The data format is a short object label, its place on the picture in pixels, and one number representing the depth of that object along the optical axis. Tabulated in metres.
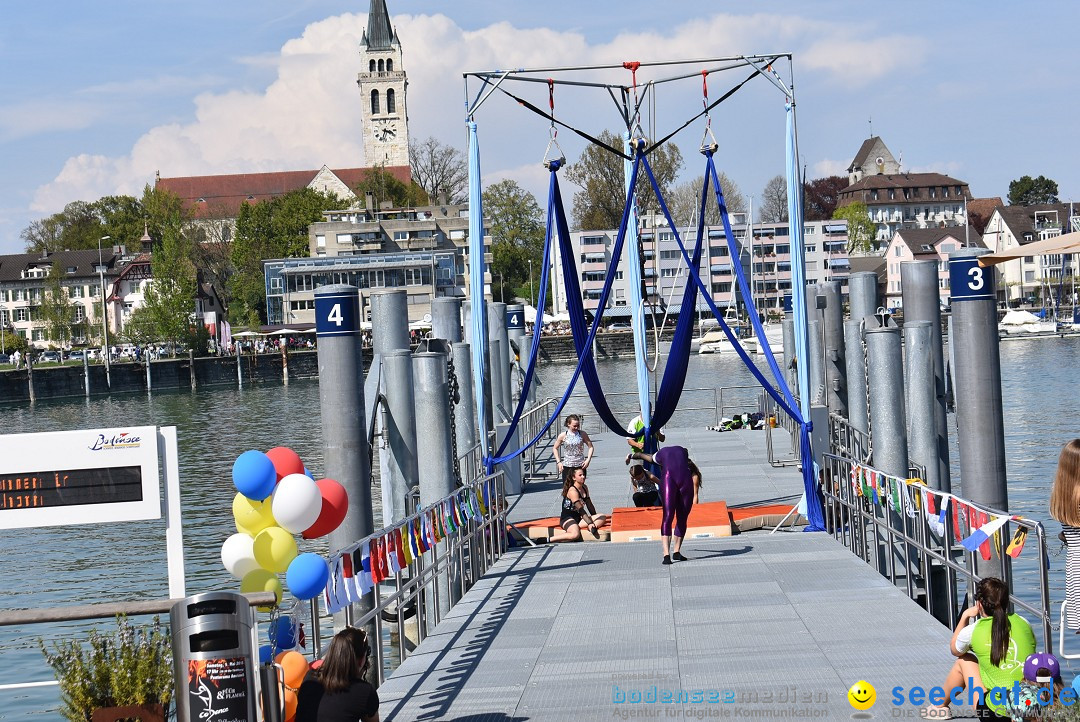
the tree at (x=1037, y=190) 184.75
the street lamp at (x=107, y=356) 101.44
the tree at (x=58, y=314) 120.94
